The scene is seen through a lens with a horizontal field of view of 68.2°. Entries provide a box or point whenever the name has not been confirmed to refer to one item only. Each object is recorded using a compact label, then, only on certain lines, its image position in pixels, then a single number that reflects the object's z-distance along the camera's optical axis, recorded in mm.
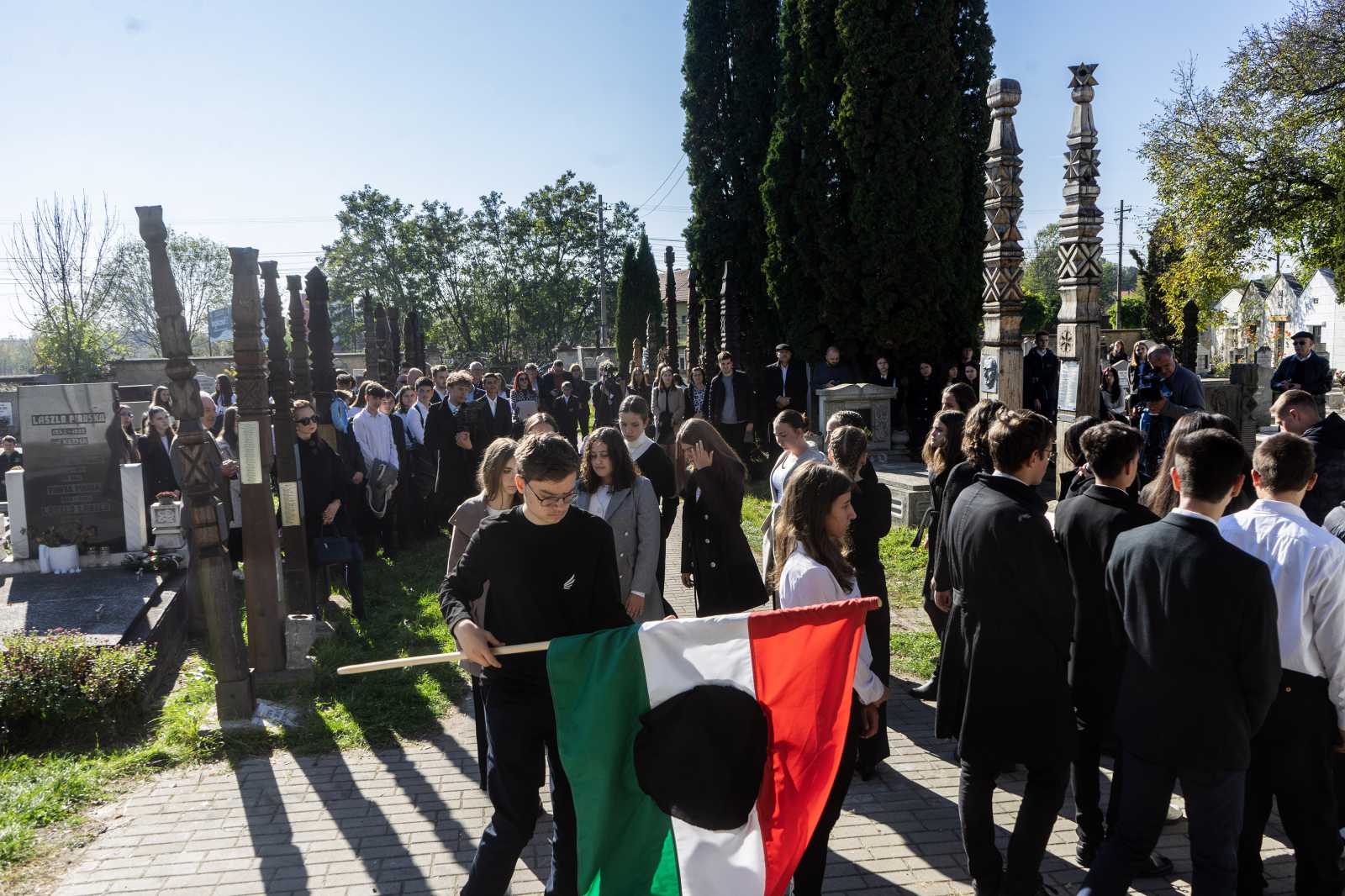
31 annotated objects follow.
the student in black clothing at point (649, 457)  6598
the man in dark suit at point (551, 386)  18766
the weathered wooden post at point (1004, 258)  9219
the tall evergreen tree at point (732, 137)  22188
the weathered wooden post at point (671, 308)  21172
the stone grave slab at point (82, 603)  7930
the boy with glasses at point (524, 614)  3717
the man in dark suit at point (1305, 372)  12219
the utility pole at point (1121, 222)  59025
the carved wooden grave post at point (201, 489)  6531
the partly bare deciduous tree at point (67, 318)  35000
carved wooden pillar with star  9320
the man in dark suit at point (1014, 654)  3838
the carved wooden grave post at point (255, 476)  7102
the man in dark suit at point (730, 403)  16031
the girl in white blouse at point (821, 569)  3881
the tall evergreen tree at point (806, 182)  17891
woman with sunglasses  8961
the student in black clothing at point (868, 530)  5434
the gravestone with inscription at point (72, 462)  10352
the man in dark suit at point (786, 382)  16078
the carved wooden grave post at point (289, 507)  8445
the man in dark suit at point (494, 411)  13242
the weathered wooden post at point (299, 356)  10609
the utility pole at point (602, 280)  44753
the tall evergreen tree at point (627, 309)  45938
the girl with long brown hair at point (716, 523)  6250
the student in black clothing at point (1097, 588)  4195
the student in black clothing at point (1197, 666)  3320
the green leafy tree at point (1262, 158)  23594
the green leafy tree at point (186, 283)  63938
